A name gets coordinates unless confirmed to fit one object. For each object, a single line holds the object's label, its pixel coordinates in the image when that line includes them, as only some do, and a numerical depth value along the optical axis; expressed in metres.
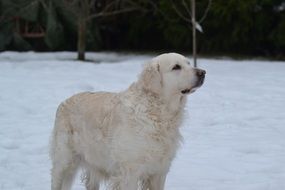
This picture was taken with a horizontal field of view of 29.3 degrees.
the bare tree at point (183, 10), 15.92
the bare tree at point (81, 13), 14.26
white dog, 3.77
